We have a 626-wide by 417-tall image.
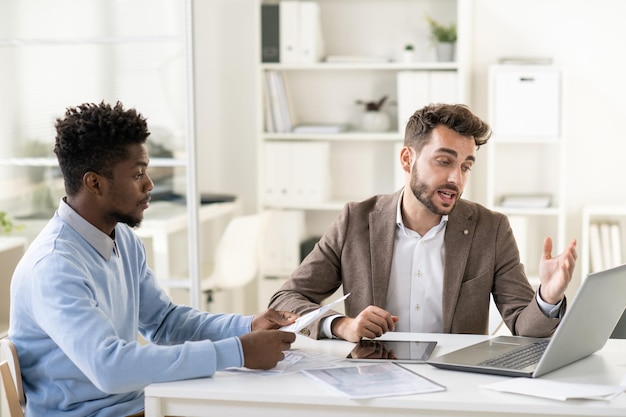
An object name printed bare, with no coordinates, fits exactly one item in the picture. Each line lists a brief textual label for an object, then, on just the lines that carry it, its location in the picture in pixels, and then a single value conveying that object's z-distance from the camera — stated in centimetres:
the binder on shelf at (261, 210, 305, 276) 451
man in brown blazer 233
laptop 173
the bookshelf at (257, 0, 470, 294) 438
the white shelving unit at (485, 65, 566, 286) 414
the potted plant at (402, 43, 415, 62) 434
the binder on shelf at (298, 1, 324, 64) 435
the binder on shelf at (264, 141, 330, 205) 444
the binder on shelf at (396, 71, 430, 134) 428
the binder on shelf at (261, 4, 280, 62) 439
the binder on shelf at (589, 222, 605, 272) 418
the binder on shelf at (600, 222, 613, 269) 417
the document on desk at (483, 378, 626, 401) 160
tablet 188
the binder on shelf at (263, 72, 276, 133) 445
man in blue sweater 171
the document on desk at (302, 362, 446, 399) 165
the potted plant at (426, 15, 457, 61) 427
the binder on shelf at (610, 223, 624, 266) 414
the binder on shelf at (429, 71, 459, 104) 423
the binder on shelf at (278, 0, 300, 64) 436
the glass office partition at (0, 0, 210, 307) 371
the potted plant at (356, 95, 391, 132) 442
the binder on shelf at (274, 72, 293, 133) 443
